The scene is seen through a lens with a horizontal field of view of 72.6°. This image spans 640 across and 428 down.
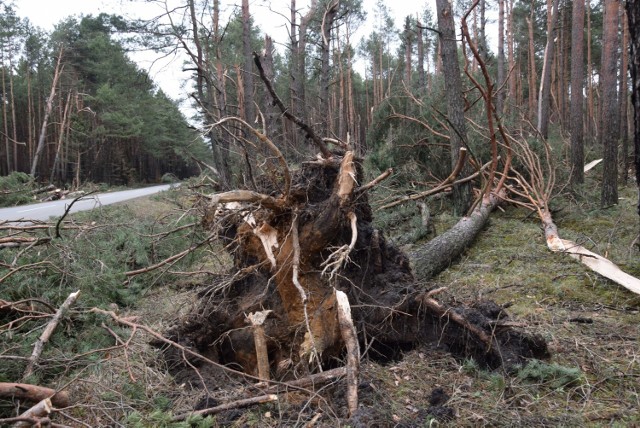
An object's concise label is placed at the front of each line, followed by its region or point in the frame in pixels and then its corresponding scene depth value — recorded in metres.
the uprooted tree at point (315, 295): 3.31
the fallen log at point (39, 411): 2.42
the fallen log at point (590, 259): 4.34
